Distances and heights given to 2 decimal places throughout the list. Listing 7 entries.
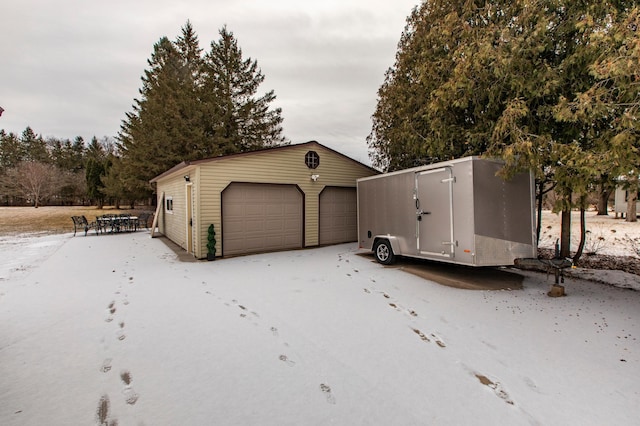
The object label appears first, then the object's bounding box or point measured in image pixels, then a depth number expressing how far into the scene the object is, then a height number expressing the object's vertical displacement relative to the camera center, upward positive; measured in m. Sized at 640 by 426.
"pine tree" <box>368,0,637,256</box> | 4.84 +2.43
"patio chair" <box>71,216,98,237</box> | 14.18 -0.65
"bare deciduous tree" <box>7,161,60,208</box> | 32.25 +3.52
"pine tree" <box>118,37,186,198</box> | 19.27 +6.07
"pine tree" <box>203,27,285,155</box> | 20.64 +8.02
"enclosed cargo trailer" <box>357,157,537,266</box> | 5.37 -0.17
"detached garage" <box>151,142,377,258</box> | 8.66 +0.29
